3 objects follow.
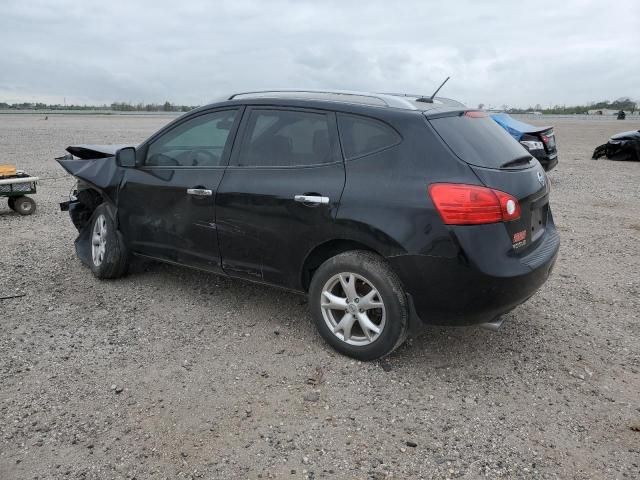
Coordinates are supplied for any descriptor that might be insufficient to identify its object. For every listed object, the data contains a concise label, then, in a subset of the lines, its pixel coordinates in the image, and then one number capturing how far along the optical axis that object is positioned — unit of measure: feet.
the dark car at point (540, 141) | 35.76
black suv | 11.25
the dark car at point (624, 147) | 52.34
